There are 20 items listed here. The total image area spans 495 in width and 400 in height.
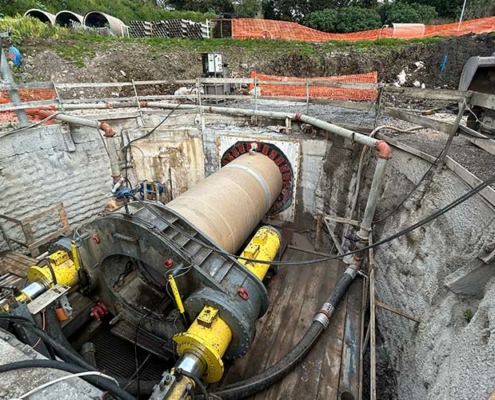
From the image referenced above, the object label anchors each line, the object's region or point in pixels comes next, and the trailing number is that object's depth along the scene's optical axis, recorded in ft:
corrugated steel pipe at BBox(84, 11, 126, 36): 58.03
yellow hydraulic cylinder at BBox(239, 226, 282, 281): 13.84
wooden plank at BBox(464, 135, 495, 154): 10.94
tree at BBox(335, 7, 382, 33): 79.15
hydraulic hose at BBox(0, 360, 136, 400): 5.70
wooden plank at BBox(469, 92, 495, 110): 9.77
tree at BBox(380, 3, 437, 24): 80.28
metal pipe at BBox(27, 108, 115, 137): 20.67
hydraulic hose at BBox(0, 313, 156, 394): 7.61
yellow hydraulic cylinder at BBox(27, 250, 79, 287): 12.51
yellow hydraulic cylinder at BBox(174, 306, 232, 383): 9.35
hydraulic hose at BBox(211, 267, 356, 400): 11.64
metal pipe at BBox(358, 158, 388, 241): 15.76
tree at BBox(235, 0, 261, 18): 96.94
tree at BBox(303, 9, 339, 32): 81.30
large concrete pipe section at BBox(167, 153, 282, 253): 14.35
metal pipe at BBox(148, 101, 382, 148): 17.16
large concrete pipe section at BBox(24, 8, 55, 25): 53.78
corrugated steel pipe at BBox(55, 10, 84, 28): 58.13
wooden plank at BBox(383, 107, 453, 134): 12.03
